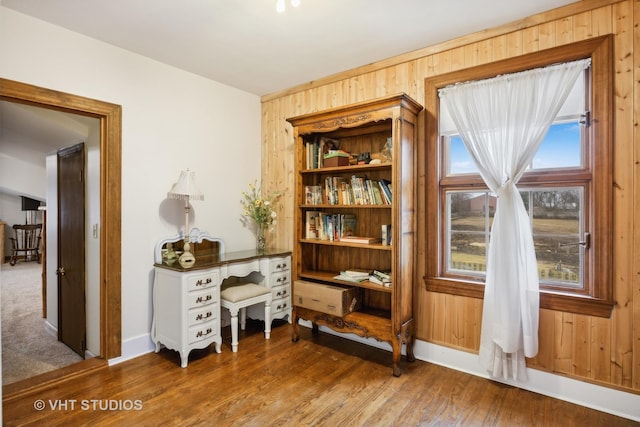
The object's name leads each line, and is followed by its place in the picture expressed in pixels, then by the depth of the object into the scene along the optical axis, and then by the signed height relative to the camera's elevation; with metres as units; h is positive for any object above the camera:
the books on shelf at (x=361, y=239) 2.88 -0.23
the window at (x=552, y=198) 2.12 +0.11
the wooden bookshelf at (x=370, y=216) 2.57 -0.03
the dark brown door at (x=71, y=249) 3.05 -0.34
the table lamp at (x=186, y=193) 2.91 +0.18
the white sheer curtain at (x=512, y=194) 2.24 +0.14
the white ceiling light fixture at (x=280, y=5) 1.82 +1.16
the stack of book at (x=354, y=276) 2.86 -0.55
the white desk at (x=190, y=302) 2.67 -0.74
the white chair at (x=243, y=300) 2.98 -0.81
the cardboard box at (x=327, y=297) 2.81 -0.75
